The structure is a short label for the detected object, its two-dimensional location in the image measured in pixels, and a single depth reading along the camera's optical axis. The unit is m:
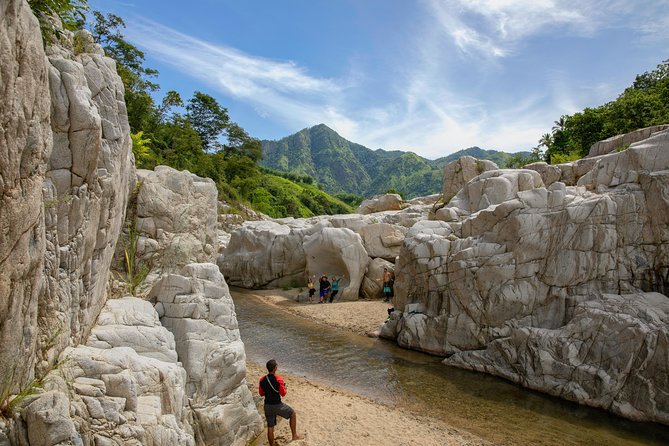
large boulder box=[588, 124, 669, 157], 21.89
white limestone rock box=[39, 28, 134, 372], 6.10
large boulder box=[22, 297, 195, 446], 5.09
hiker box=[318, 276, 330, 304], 25.02
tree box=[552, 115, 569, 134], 56.57
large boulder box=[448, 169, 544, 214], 22.78
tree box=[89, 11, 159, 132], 33.47
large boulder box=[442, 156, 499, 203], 32.91
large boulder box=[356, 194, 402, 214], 43.66
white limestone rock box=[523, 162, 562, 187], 24.32
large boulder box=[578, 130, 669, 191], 15.48
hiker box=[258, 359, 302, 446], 8.89
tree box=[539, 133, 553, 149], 56.00
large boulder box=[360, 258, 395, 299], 25.64
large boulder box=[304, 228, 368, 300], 25.38
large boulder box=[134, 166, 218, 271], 11.17
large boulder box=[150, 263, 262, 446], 8.34
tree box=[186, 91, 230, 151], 59.78
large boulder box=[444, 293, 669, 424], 12.03
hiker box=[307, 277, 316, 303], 25.73
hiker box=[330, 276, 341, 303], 24.95
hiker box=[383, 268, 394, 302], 24.17
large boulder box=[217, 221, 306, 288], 28.91
